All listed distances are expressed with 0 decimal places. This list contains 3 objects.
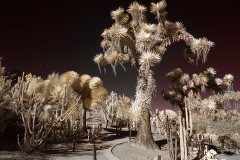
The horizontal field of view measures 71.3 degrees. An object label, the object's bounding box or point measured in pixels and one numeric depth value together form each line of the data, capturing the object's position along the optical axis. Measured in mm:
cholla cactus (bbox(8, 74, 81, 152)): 6215
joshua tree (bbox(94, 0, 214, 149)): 7182
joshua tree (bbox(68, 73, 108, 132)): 9333
